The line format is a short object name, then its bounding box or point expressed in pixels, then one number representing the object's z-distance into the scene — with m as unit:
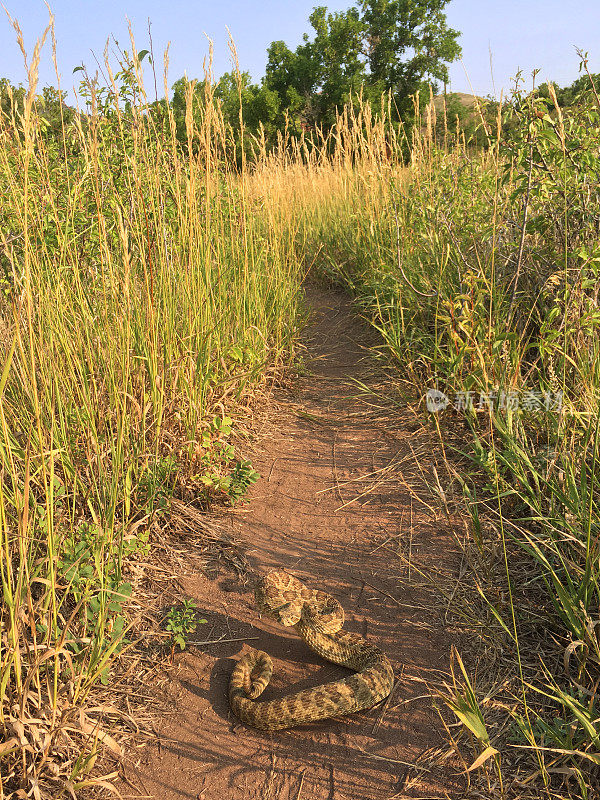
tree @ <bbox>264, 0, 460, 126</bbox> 28.70
